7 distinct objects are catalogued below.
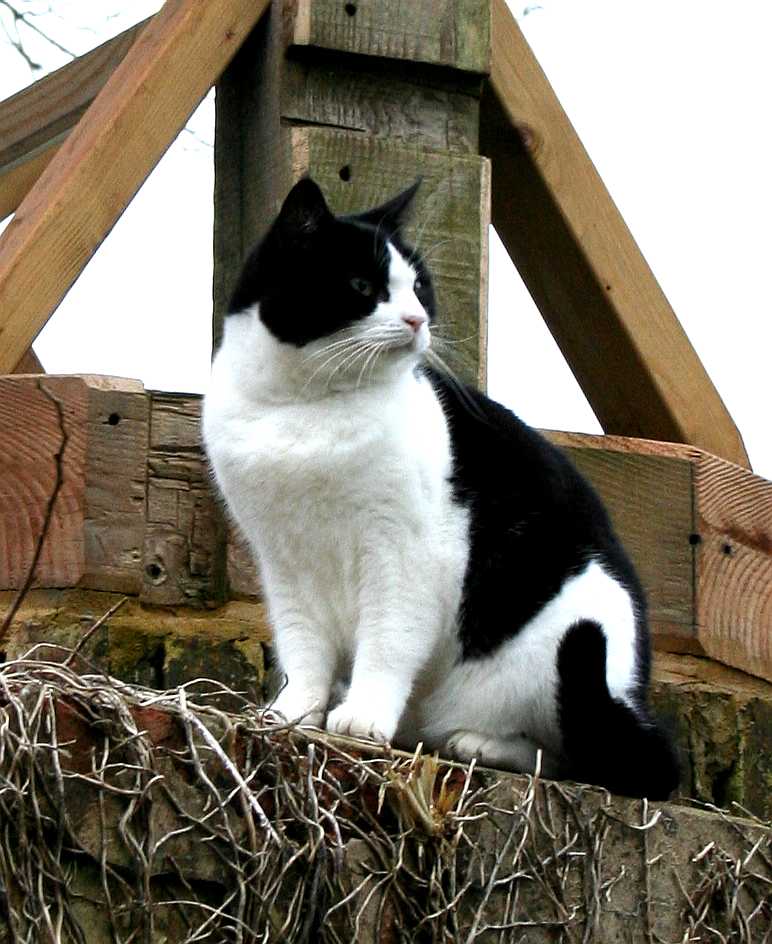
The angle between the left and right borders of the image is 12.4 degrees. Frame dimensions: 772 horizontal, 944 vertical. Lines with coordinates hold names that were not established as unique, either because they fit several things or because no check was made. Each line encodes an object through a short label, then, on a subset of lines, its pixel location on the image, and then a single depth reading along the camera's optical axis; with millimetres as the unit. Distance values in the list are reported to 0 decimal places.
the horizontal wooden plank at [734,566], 8562
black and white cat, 6855
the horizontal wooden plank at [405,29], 7887
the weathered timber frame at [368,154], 7437
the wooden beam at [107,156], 7242
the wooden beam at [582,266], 8555
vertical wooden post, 7937
